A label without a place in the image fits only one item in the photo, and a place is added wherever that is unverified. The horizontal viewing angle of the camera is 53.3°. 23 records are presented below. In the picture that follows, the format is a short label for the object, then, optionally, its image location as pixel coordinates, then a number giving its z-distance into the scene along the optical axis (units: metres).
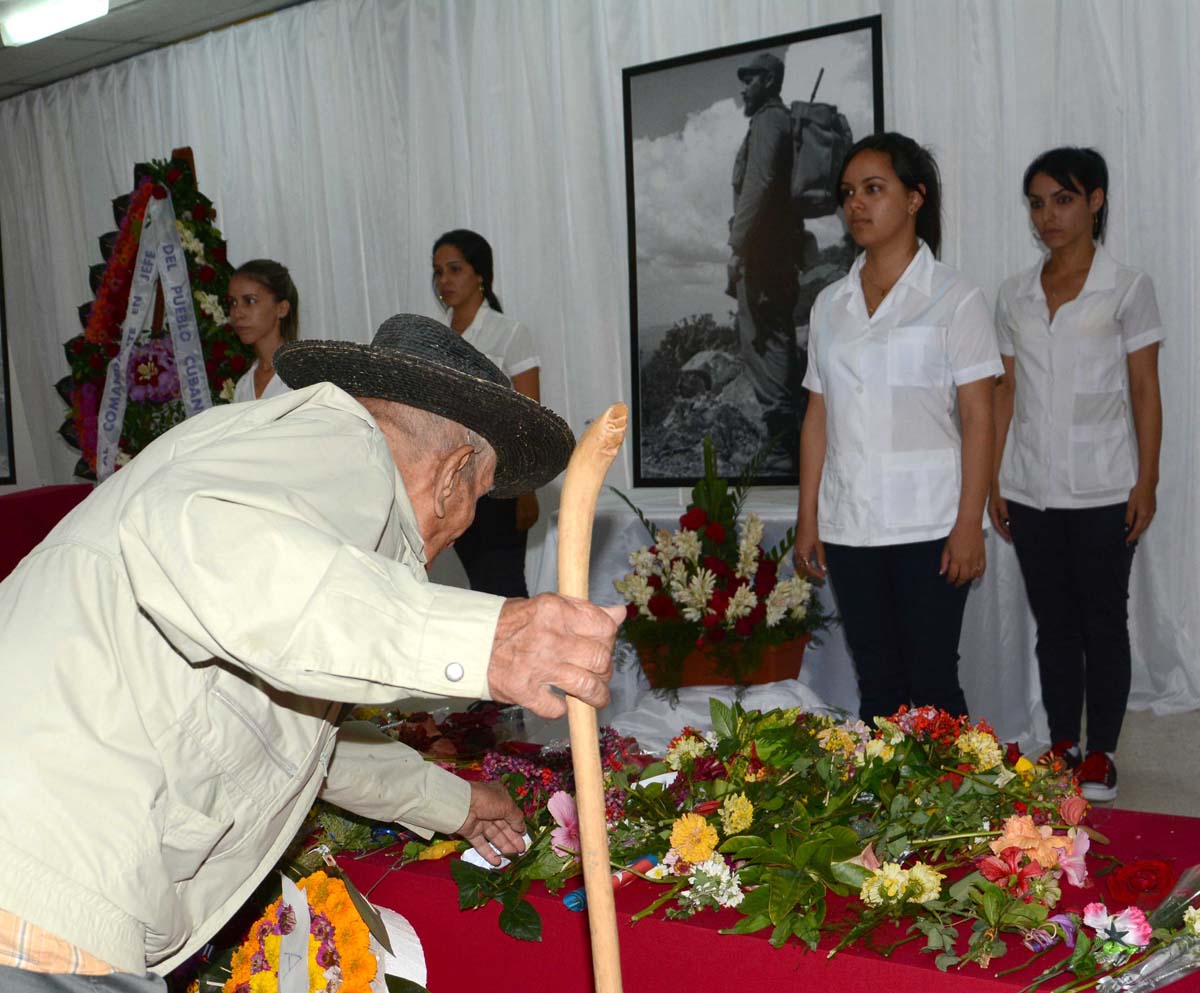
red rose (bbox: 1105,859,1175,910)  1.40
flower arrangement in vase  3.58
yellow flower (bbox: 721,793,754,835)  1.55
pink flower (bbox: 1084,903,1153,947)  1.27
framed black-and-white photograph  4.62
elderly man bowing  0.99
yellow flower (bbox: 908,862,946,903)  1.37
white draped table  3.76
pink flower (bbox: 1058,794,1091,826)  1.53
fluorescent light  5.84
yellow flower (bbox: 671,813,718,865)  1.50
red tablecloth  1.31
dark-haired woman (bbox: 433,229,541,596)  4.21
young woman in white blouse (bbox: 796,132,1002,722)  3.06
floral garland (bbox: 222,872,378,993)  1.38
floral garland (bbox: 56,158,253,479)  5.18
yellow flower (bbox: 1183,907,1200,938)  1.24
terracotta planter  3.60
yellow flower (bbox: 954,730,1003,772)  1.69
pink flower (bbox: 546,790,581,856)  1.64
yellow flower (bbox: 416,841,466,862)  1.77
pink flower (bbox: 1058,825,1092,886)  1.46
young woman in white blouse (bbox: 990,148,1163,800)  3.45
